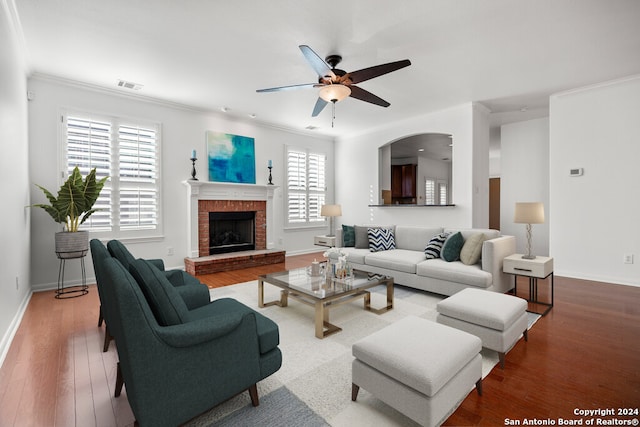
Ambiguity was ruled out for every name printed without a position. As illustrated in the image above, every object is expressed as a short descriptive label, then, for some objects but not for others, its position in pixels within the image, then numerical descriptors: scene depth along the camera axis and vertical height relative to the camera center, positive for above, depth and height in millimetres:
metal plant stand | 3842 -1032
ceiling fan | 2871 +1422
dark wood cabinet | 9875 +943
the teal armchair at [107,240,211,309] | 2097 -640
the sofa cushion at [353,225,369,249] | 5047 -463
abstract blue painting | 5746 +1089
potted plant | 3752 +61
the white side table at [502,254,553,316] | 3320 -671
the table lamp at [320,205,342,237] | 6750 +3
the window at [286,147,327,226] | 7023 +616
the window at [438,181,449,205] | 10828 +684
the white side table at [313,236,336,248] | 6746 -695
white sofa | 3453 -712
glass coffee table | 2752 -794
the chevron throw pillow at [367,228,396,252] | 4801 -477
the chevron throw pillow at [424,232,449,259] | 4129 -501
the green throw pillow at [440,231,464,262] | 3875 -486
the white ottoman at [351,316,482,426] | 1502 -854
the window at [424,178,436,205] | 10164 +682
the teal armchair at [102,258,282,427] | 1296 -690
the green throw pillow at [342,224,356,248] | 5168 -455
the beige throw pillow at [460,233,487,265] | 3689 -487
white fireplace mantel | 5359 +327
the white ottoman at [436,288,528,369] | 2221 -845
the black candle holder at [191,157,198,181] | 5379 +794
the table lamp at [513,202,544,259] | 3559 -51
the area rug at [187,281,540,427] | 1663 -1156
